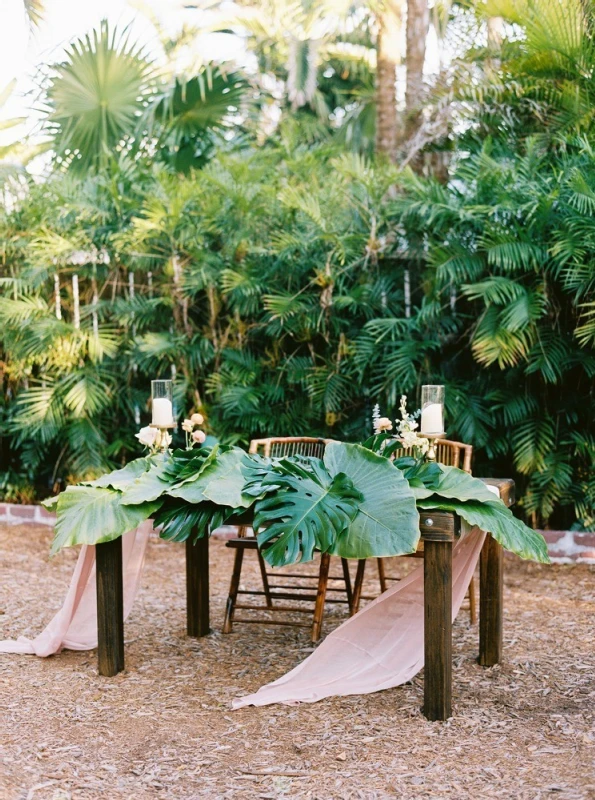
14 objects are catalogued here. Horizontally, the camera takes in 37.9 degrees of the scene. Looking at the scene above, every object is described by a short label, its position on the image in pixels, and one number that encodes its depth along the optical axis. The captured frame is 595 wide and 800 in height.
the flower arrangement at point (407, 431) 3.03
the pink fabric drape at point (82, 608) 3.55
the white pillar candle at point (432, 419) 3.03
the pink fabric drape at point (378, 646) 3.13
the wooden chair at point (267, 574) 3.75
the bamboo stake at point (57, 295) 6.11
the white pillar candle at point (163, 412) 3.39
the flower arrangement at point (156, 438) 3.43
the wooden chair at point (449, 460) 3.86
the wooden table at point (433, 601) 2.88
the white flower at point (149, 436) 3.45
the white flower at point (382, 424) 3.13
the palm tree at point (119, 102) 6.42
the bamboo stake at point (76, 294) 6.17
